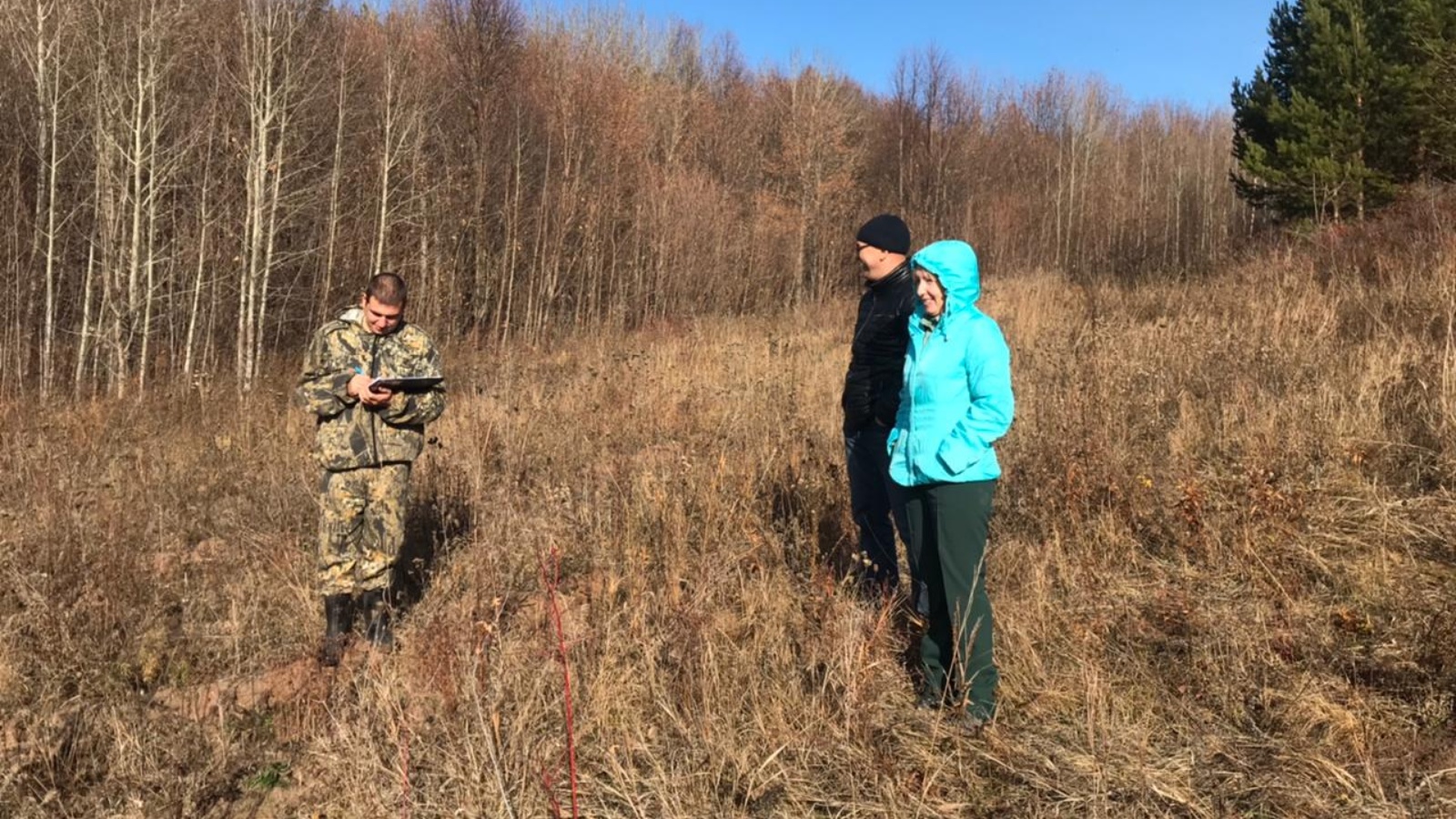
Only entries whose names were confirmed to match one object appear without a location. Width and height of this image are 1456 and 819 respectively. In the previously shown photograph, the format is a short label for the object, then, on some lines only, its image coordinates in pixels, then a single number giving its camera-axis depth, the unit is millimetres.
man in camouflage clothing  3457
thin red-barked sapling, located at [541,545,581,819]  1998
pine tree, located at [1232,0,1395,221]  12305
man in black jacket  3344
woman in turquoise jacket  2688
